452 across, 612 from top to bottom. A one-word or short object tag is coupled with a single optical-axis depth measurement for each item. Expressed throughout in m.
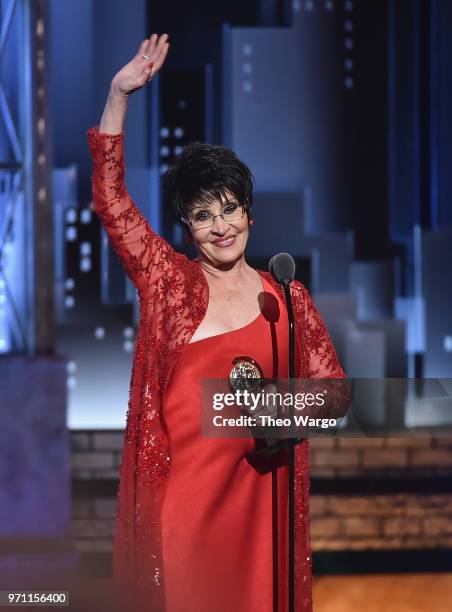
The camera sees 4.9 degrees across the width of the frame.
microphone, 11.00
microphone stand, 11.00
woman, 11.19
